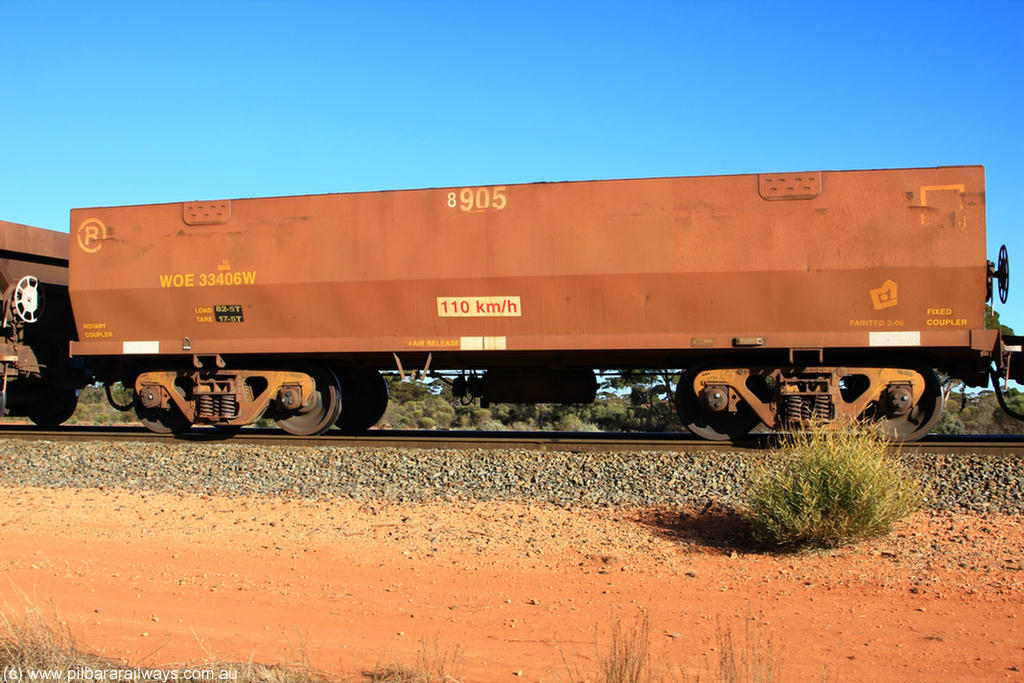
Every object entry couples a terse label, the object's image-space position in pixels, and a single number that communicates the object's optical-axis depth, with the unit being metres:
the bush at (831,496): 6.34
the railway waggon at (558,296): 9.41
